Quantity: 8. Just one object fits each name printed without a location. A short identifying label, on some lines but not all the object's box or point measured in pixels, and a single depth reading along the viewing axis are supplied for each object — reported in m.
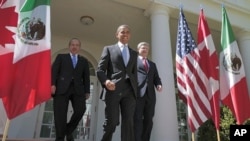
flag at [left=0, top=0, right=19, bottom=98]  3.33
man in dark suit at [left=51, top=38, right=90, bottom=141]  3.99
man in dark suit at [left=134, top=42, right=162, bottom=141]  4.11
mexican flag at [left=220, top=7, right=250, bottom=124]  5.05
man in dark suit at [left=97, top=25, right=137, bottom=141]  3.21
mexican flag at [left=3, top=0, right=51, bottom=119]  3.30
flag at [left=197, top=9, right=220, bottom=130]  4.88
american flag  4.88
